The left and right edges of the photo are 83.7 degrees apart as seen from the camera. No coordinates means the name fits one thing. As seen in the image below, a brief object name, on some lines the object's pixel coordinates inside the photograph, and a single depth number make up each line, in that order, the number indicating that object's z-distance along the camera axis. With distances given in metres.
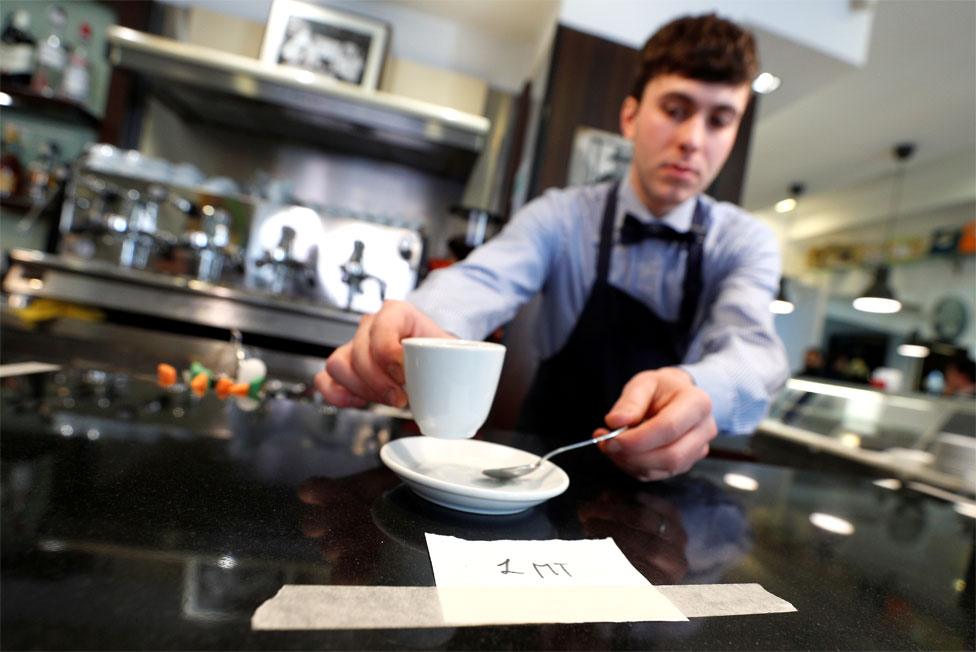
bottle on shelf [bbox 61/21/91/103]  2.31
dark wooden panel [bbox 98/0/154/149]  2.39
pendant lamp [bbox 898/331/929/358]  2.96
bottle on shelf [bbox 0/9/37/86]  2.24
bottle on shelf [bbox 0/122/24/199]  2.33
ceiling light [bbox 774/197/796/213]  3.26
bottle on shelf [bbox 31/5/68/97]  2.29
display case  1.13
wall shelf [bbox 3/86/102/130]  2.24
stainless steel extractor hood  2.07
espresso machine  2.13
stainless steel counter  1.87
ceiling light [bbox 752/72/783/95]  2.49
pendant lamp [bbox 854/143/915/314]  2.22
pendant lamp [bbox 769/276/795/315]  2.96
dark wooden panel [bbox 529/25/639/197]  2.21
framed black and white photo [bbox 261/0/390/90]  1.98
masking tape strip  0.28
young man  0.68
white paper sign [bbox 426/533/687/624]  0.32
